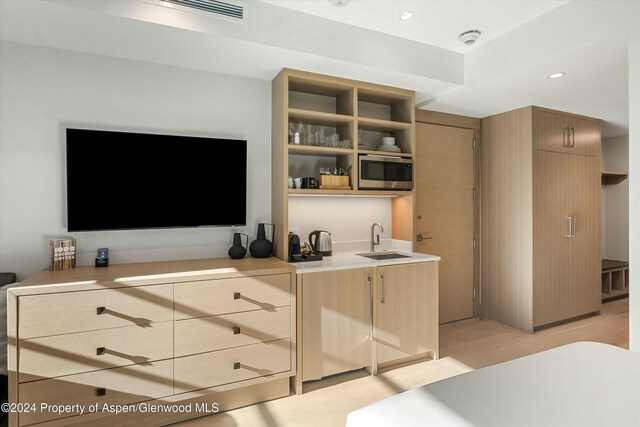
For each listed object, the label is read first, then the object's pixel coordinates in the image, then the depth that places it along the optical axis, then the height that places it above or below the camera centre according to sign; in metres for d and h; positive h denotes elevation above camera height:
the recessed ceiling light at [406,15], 2.34 +1.34
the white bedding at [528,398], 0.96 -0.57
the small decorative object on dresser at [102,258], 2.29 -0.29
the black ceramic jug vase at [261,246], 2.68 -0.26
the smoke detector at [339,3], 2.15 +1.30
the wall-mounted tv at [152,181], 2.29 +0.23
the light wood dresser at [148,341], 1.79 -0.74
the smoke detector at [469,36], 2.59 +1.32
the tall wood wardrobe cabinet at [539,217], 3.51 -0.06
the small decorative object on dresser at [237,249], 2.61 -0.27
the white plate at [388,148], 3.13 +0.58
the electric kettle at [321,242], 2.91 -0.25
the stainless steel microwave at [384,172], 2.91 +0.34
